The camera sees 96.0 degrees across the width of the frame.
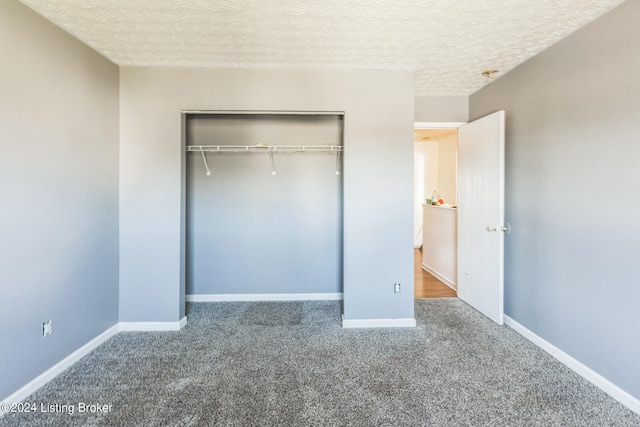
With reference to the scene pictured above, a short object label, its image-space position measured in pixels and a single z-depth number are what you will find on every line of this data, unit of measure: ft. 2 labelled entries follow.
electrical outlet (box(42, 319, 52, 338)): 6.52
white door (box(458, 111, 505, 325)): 9.36
